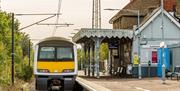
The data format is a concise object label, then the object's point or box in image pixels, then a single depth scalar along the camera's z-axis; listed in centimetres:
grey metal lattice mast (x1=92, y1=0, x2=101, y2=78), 6184
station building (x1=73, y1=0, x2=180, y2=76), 5134
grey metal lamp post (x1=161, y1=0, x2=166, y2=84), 3678
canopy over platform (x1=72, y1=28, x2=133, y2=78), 4984
